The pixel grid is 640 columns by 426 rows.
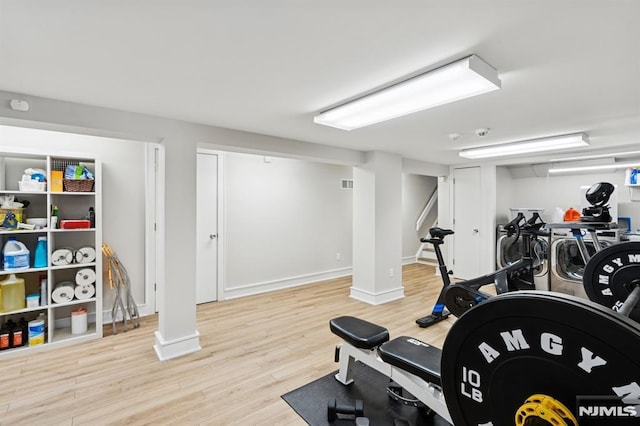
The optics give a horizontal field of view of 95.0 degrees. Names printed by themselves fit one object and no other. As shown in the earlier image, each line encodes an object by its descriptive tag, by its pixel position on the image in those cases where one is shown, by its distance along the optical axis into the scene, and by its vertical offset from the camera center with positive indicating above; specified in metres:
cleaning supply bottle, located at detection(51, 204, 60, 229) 2.93 -0.08
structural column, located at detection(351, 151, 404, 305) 4.31 -0.31
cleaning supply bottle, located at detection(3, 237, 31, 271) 2.70 -0.44
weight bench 1.71 -0.98
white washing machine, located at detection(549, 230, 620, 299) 4.57 -0.88
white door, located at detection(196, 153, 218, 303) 4.24 -0.28
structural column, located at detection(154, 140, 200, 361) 2.70 -0.48
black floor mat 1.95 -1.41
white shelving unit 2.86 -0.34
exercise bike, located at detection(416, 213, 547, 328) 2.96 -0.81
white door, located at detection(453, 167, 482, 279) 5.48 -0.24
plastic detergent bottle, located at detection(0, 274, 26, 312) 2.69 -0.80
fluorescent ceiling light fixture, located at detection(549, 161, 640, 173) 4.42 +0.68
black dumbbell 1.94 -1.34
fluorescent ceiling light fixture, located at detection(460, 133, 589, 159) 3.30 +0.79
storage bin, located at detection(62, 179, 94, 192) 3.00 +0.24
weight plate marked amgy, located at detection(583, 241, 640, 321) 1.79 -0.41
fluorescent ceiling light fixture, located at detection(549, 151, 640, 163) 4.16 +0.80
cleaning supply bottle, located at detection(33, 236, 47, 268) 2.85 -0.45
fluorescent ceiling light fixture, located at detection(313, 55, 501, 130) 1.60 +0.76
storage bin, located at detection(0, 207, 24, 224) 2.73 -0.05
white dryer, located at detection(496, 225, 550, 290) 4.79 -0.77
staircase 7.25 -0.89
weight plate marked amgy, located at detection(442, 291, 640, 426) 0.71 -0.39
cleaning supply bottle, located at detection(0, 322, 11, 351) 2.70 -1.21
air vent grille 5.87 +0.51
